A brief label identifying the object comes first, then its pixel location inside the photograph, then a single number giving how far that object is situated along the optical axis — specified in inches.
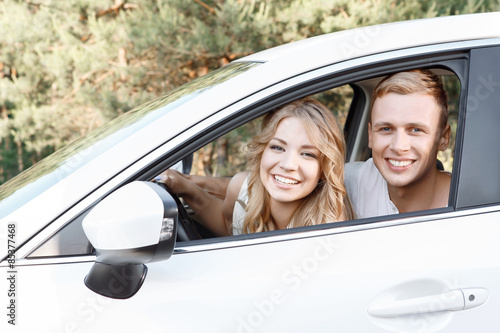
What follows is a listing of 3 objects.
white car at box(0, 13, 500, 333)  98.3
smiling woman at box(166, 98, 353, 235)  110.0
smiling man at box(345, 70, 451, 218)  110.0
